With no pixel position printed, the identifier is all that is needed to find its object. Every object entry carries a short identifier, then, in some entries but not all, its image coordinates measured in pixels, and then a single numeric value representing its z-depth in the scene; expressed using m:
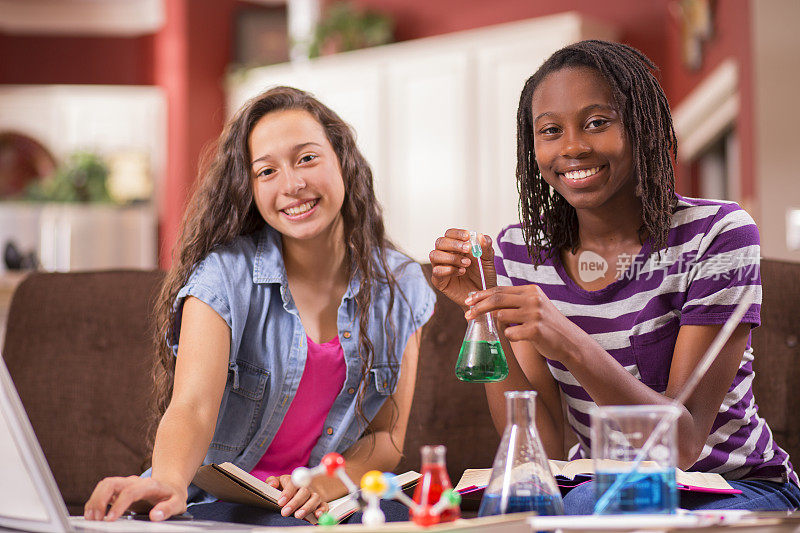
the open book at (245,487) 1.88
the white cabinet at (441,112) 6.25
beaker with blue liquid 1.47
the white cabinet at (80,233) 7.70
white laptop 1.50
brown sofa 2.44
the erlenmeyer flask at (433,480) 1.47
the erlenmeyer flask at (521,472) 1.55
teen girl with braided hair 1.86
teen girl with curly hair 2.13
